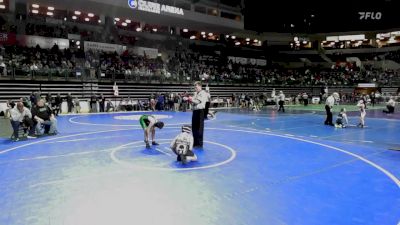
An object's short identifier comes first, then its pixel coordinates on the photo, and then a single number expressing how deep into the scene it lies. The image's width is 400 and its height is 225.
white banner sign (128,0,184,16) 33.66
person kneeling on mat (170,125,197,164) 8.39
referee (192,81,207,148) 10.73
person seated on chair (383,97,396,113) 25.64
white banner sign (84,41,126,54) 33.27
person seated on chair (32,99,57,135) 13.44
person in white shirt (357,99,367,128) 16.14
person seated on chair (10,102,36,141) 12.38
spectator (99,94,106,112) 27.95
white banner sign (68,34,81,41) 34.22
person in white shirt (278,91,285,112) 28.02
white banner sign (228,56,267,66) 48.90
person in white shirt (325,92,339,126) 17.53
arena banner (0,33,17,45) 29.05
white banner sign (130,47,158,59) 37.83
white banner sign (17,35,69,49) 30.90
